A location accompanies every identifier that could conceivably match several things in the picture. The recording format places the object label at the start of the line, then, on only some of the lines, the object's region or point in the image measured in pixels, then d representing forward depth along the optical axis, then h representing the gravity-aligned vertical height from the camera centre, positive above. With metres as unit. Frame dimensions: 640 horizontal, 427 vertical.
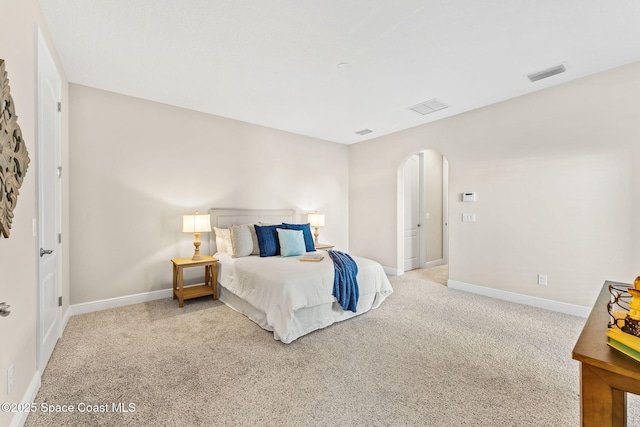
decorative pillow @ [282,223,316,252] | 4.37 -0.34
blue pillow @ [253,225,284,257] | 3.90 -0.39
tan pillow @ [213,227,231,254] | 4.02 -0.38
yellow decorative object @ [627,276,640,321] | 0.99 -0.34
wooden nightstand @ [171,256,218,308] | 3.53 -0.91
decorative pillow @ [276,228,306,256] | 3.91 -0.42
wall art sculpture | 1.31 +0.30
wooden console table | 0.87 -0.56
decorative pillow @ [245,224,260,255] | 4.01 -0.40
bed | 2.65 -0.84
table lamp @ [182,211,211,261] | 3.75 -0.15
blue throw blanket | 3.03 -0.79
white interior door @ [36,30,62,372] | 2.05 +0.12
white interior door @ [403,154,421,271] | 5.70 -0.02
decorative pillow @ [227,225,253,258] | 3.83 -0.40
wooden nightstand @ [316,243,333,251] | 5.01 -0.63
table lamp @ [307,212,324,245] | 5.29 -0.14
